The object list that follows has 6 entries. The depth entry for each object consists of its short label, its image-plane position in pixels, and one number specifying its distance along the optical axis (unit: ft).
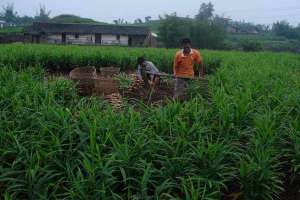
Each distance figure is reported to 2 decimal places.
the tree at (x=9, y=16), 186.35
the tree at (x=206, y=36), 106.49
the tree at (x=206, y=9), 189.85
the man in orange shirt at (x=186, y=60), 18.83
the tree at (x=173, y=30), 103.11
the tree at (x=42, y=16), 193.66
